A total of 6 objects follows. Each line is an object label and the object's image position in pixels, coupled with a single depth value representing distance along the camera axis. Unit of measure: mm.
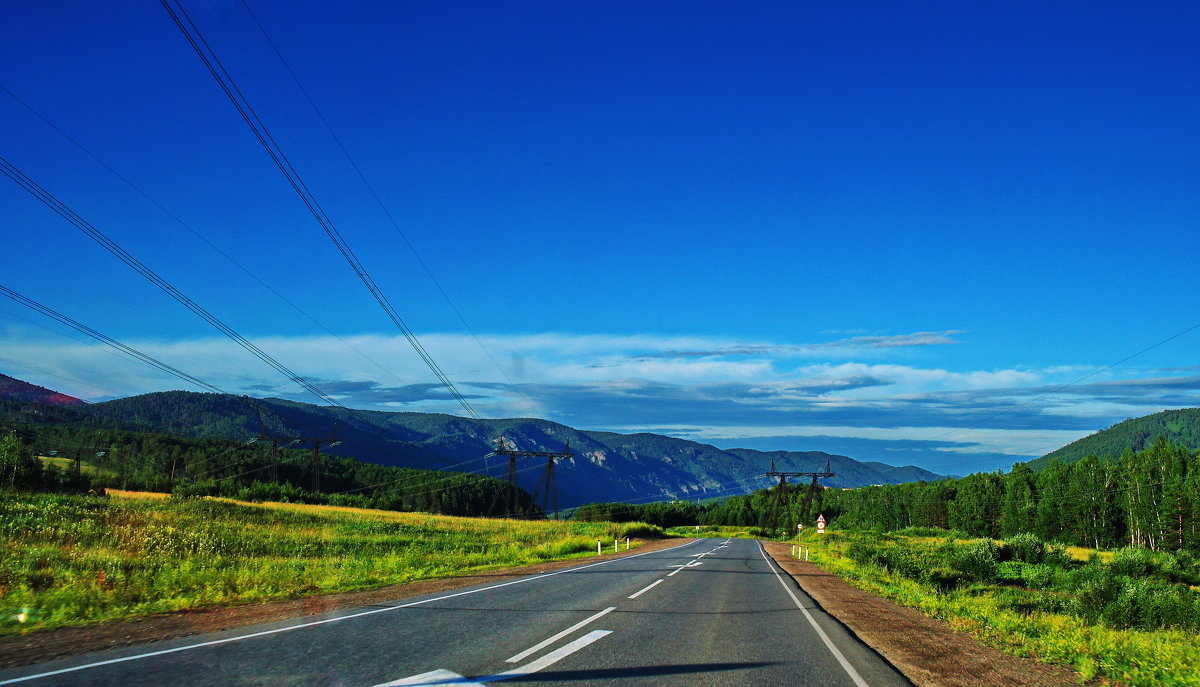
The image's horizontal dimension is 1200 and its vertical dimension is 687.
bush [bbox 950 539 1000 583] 37031
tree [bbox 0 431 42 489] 49738
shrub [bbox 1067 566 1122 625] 21906
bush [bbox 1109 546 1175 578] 42719
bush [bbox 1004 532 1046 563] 52156
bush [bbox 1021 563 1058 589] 35688
